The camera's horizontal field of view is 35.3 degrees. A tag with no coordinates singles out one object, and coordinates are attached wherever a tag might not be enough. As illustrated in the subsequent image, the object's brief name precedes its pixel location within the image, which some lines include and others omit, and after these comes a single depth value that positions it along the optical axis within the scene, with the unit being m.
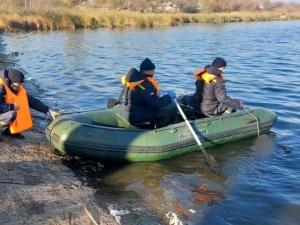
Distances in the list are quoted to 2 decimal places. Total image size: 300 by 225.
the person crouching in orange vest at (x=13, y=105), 6.70
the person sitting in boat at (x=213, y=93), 7.74
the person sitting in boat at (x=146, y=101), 7.08
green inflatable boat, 6.69
